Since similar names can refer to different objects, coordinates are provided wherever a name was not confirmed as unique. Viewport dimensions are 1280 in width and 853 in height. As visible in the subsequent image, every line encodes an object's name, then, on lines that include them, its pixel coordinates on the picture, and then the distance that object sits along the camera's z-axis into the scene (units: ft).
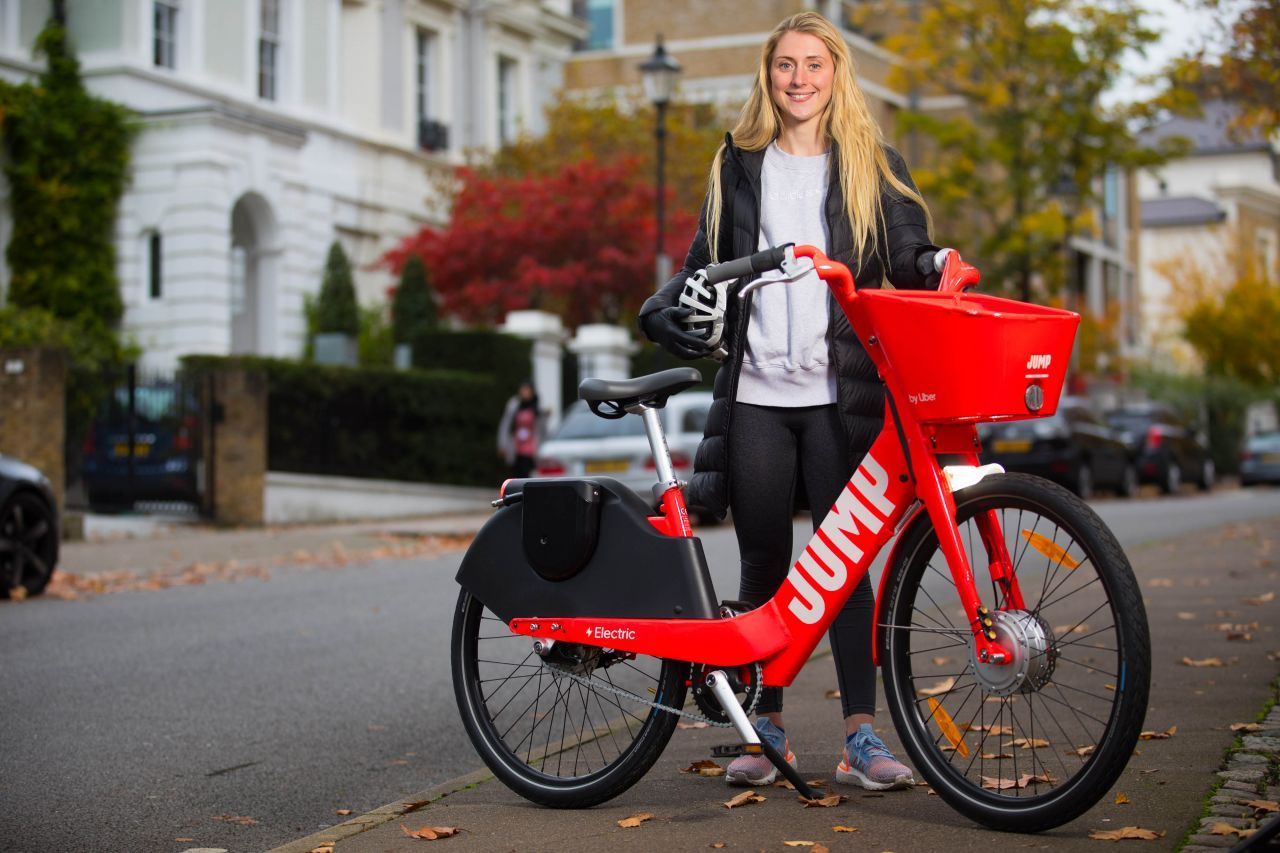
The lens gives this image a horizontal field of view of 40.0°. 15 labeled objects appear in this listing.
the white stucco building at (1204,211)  207.16
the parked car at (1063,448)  82.48
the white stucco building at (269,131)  89.51
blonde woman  15.83
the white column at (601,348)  94.32
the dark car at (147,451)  65.98
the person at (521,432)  75.15
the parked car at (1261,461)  123.85
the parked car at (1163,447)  102.32
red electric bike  13.26
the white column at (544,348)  90.33
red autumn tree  99.81
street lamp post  77.20
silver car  62.69
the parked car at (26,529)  37.17
